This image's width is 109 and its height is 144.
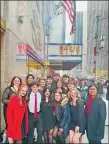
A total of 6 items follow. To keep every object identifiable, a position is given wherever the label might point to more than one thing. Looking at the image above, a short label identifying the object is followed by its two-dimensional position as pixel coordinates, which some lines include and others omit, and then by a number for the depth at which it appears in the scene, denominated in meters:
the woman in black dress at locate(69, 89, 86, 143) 1.93
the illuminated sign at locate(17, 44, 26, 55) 3.17
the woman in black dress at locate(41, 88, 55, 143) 2.09
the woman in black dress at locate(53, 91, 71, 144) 2.04
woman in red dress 1.86
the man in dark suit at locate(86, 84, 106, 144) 1.87
